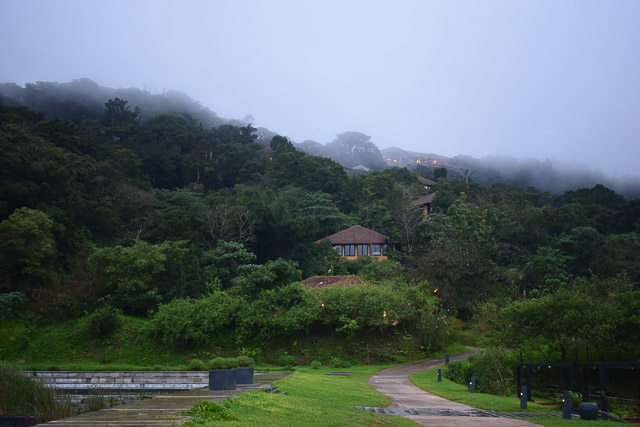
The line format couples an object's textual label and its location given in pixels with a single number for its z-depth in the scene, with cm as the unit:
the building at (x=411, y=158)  15025
